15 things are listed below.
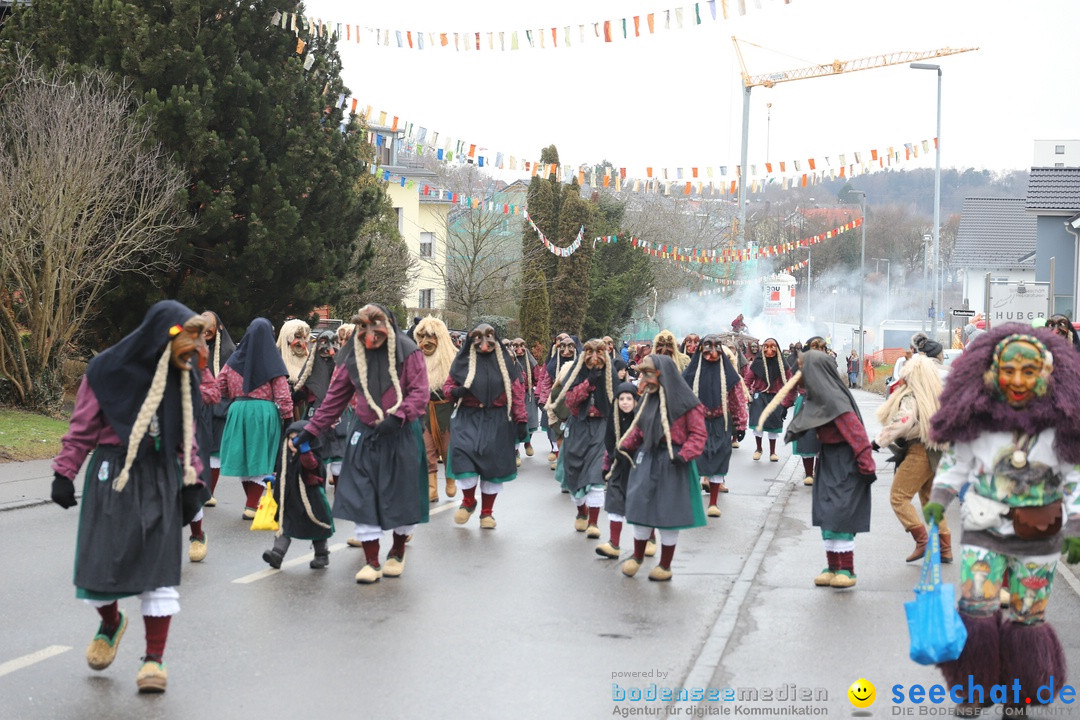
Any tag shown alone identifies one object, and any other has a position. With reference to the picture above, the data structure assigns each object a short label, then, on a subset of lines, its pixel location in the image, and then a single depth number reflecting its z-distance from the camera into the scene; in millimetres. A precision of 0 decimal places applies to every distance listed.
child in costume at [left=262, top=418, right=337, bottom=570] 9609
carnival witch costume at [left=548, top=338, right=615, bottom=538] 12008
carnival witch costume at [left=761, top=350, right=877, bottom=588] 9445
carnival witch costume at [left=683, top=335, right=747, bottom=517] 14484
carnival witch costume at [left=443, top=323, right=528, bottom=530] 11984
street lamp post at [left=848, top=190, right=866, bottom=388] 59312
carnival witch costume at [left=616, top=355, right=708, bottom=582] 9453
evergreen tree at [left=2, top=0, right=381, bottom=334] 21672
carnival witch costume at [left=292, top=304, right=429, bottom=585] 9273
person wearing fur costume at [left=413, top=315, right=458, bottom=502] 13680
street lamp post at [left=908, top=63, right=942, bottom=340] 36703
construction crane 59469
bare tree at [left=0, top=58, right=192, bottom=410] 18922
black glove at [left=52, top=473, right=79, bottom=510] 6312
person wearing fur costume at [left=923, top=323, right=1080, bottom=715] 5816
